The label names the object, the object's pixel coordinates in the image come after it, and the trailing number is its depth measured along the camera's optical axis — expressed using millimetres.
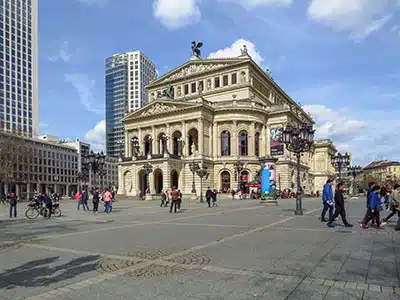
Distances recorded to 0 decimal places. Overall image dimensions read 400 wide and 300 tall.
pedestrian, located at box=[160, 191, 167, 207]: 31555
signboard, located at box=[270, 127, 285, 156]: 49088
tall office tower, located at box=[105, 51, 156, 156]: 158000
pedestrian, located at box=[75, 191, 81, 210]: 29897
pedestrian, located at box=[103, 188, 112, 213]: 24539
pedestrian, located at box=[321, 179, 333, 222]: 14469
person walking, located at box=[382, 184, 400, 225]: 13750
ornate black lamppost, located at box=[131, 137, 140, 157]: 66562
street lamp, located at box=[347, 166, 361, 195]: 50547
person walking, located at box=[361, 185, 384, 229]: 13203
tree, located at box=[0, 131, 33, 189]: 55944
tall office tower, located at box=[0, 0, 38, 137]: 100312
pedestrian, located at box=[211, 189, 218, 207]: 29158
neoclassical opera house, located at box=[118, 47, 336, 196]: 58719
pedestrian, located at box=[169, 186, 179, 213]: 22828
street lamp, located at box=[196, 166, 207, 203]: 42625
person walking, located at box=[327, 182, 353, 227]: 13320
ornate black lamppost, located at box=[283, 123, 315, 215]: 21325
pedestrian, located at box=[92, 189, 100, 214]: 23648
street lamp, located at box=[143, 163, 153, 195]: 45875
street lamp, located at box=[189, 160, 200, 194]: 44106
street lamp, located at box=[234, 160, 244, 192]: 46641
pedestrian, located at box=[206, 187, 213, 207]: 28850
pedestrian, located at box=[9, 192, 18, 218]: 21845
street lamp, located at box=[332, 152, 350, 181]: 40562
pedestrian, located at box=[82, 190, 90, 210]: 27845
